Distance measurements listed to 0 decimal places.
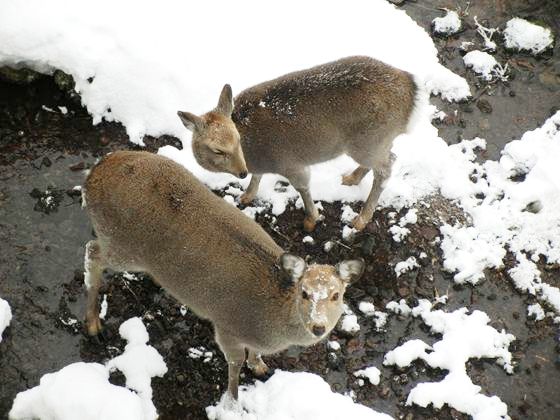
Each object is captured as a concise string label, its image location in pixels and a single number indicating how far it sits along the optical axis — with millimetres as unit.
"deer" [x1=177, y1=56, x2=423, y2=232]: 11875
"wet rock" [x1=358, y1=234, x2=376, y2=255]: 13352
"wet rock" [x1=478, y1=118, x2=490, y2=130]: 15727
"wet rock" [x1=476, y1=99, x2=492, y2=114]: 16016
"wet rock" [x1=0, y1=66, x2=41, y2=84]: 14000
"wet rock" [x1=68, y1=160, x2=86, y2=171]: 13648
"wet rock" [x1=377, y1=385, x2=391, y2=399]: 11578
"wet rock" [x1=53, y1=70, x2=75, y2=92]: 14094
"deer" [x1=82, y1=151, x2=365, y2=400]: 9477
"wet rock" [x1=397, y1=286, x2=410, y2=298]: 12881
